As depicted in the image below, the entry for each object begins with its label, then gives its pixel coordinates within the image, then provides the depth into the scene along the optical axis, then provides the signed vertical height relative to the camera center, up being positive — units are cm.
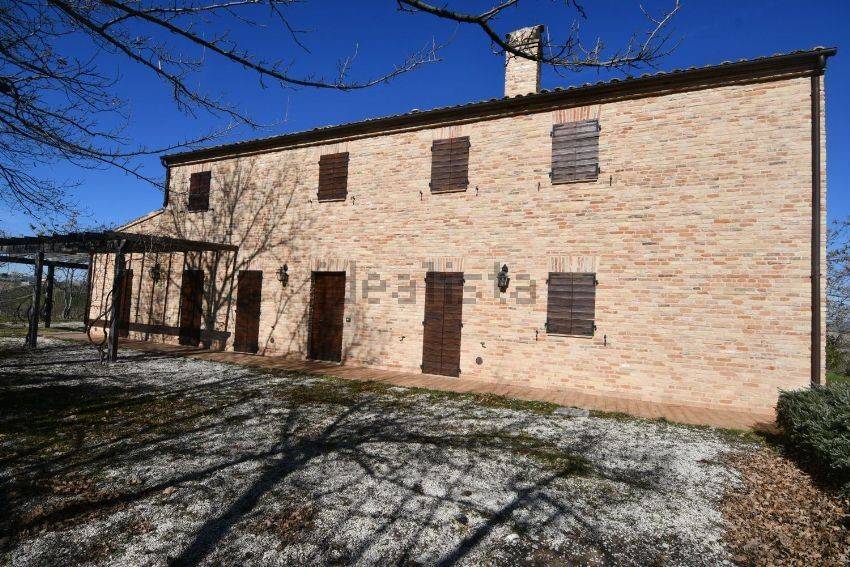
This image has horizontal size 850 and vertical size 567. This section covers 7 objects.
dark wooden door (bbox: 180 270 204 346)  1230 -44
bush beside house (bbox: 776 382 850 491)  394 -117
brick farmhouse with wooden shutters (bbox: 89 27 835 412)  684 +135
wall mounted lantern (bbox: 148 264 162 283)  1292 +50
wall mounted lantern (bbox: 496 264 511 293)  847 +51
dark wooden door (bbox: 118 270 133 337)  1353 -40
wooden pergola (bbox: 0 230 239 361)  900 +100
